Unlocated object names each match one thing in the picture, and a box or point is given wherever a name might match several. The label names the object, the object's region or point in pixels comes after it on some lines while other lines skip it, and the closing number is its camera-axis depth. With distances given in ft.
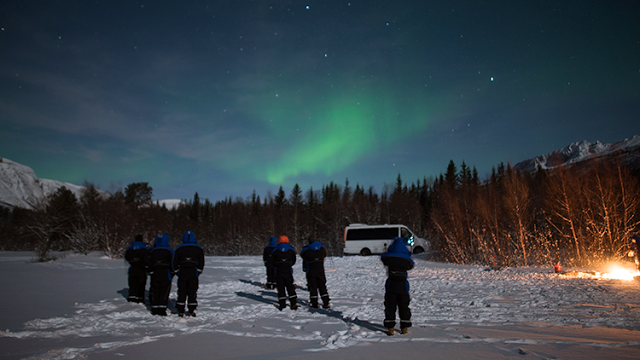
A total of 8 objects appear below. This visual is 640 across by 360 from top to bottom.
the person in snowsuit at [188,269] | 24.26
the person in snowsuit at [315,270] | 27.73
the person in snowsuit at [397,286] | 18.61
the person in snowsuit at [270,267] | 39.29
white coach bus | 92.27
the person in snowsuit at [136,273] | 28.55
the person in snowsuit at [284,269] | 27.33
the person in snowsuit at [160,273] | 24.27
